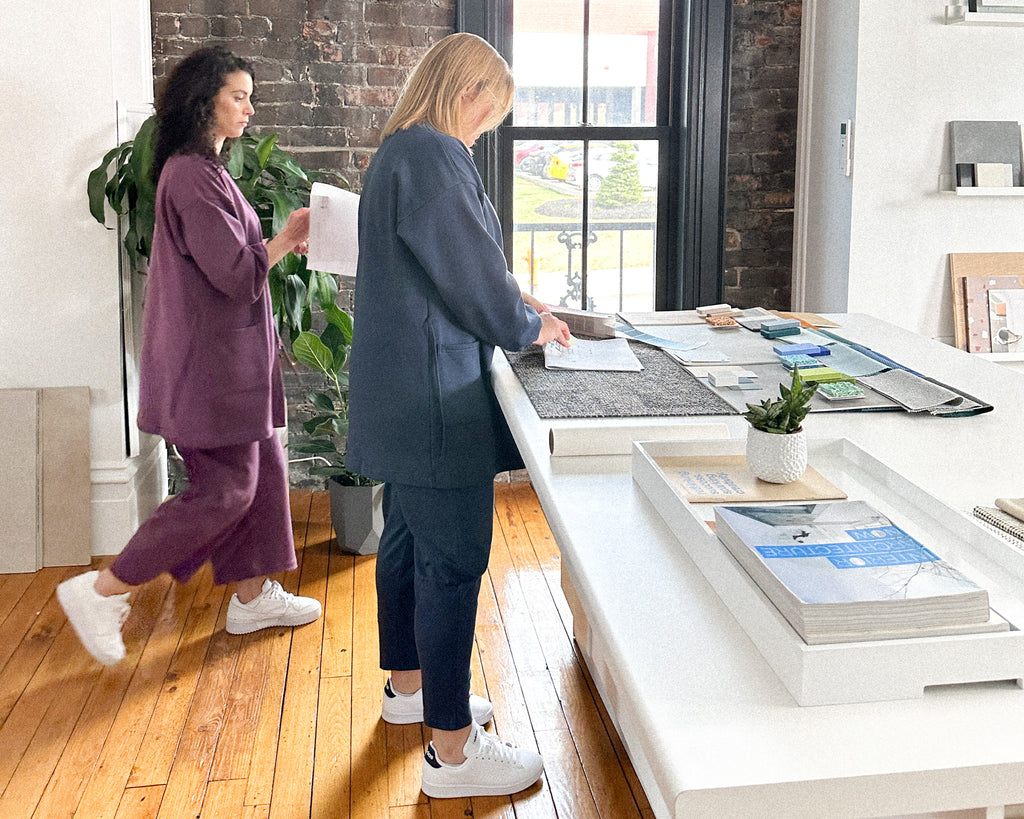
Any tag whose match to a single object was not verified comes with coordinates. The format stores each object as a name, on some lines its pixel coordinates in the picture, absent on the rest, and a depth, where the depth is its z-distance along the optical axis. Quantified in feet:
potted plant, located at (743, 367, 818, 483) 4.70
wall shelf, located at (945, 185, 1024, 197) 12.30
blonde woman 6.28
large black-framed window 13.55
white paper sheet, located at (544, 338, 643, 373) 7.24
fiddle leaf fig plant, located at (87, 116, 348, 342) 10.74
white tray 3.04
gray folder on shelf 12.55
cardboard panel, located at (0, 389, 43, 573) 11.34
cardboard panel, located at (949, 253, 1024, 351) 12.99
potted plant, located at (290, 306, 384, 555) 11.75
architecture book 3.12
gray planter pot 11.76
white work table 2.72
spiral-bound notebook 4.20
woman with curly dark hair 8.86
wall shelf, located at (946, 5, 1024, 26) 12.13
